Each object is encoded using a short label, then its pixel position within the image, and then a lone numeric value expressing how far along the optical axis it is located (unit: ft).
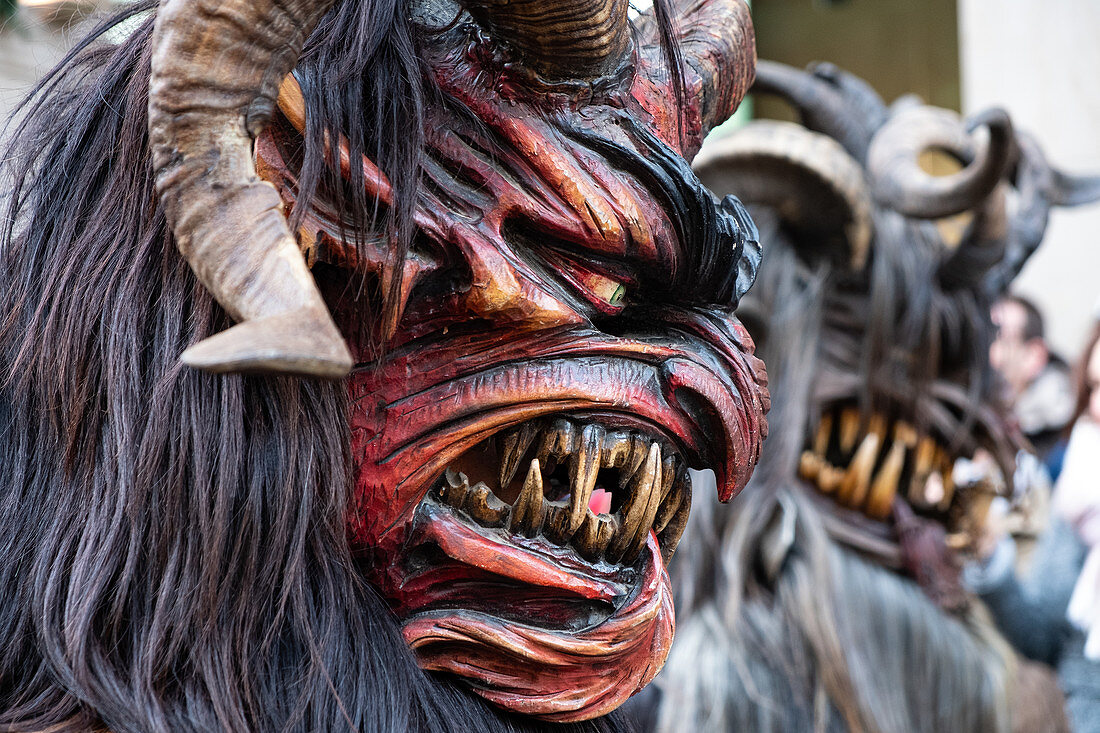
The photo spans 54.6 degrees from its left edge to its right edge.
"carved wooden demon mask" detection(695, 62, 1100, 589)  7.27
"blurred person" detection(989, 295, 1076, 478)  12.12
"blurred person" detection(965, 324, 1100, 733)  8.04
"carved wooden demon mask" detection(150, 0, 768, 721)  2.63
